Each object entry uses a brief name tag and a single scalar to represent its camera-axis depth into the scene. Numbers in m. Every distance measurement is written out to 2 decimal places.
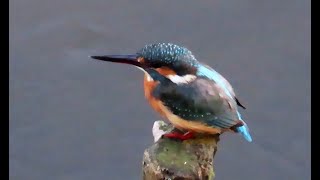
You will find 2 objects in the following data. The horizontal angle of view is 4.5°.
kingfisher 2.98
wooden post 2.96
